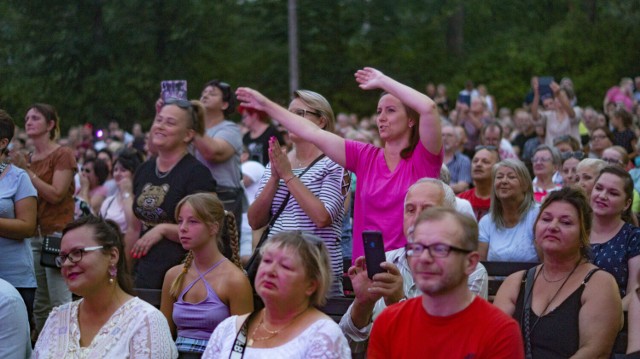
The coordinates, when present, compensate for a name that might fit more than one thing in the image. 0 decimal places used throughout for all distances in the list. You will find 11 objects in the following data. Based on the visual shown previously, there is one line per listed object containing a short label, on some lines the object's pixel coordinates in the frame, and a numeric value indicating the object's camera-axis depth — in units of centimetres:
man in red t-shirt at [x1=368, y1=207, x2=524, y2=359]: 384
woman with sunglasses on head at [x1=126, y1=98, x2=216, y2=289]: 646
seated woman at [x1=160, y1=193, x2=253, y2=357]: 563
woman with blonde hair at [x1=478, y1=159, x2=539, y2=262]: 722
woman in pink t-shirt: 532
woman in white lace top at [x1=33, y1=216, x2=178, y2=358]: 469
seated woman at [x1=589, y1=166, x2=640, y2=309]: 605
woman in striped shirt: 602
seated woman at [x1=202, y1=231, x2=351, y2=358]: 412
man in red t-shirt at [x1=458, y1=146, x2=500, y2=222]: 864
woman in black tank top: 485
